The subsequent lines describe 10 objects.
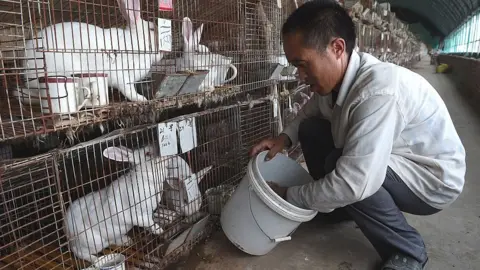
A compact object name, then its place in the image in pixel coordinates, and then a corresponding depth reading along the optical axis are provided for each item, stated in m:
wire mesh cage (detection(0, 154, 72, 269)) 1.08
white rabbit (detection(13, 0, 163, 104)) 1.12
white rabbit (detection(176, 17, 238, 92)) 1.62
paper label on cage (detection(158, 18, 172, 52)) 1.38
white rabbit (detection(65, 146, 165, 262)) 1.40
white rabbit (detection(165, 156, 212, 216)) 1.72
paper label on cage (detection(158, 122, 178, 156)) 1.48
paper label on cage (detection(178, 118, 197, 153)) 1.57
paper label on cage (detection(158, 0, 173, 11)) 1.39
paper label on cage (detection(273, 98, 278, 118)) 2.46
